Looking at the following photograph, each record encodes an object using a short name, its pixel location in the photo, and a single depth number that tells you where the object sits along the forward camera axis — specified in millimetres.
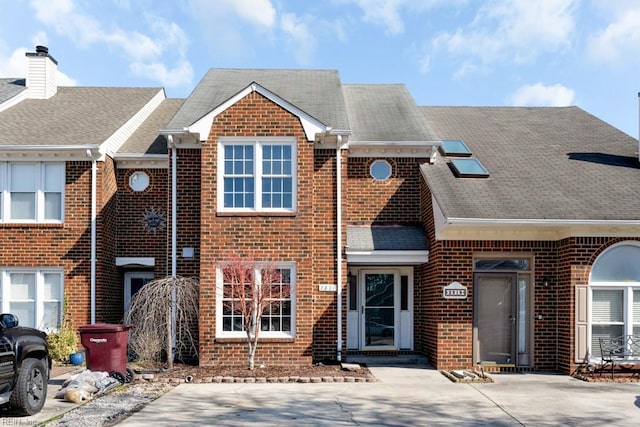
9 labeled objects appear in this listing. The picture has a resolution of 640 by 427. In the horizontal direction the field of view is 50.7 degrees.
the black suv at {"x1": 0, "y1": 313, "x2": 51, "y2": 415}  9305
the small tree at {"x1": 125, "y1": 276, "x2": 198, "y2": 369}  14703
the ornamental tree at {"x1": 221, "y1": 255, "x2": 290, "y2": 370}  14508
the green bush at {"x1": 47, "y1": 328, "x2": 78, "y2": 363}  15836
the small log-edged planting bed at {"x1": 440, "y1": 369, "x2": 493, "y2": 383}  13344
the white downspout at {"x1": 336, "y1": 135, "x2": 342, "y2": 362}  15570
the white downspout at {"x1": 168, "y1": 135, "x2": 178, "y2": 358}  16109
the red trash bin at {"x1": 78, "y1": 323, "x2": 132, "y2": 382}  12898
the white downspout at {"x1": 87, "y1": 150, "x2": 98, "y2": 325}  16406
